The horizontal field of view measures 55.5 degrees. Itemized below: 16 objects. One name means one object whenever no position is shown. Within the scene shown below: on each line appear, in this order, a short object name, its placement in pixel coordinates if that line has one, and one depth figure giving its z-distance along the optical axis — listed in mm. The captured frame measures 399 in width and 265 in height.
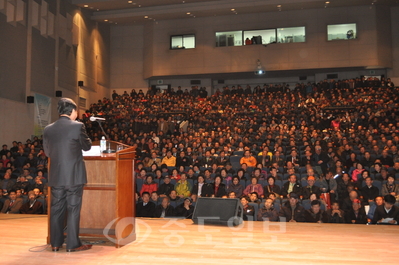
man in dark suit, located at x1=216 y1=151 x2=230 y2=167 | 9242
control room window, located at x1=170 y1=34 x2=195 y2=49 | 19016
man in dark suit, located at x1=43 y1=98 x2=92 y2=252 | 3029
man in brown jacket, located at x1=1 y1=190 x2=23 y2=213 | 6781
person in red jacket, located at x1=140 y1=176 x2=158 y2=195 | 7797
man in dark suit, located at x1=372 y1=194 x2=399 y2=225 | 5625
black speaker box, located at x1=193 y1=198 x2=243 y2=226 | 4500
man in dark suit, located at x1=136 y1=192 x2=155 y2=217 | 6508
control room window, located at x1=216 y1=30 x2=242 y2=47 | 18625
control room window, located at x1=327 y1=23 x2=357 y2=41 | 17625
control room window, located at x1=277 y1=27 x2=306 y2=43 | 18062
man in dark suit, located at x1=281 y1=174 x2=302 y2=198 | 7125
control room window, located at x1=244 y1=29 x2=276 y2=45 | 18281
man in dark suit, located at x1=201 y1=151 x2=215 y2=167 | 9383
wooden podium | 3275
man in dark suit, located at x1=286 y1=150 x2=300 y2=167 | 8922
